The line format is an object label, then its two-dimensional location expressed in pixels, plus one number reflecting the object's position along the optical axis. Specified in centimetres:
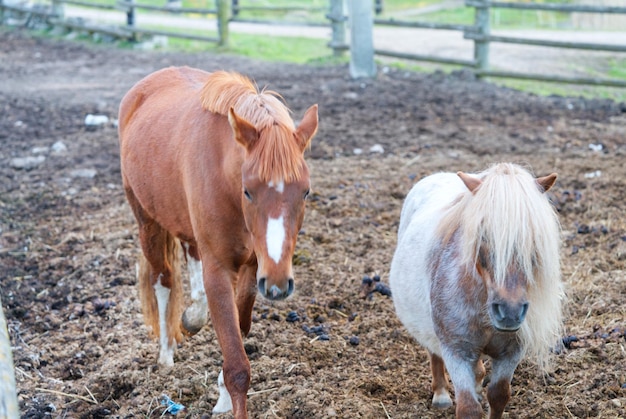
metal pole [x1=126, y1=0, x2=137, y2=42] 1541
